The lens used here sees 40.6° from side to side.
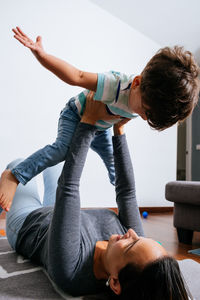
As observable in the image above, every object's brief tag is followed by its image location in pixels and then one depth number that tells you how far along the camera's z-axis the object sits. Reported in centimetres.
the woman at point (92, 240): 71
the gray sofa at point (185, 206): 189
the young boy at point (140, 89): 95
